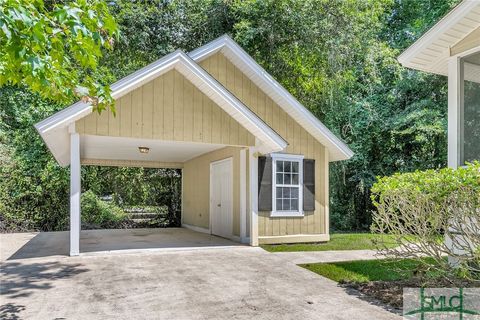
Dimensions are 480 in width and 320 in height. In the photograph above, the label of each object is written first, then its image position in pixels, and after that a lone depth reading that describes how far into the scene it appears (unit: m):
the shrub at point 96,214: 14.99
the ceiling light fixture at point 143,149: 10.30
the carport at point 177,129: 7.57
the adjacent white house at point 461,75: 5.94
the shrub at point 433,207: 4.28
